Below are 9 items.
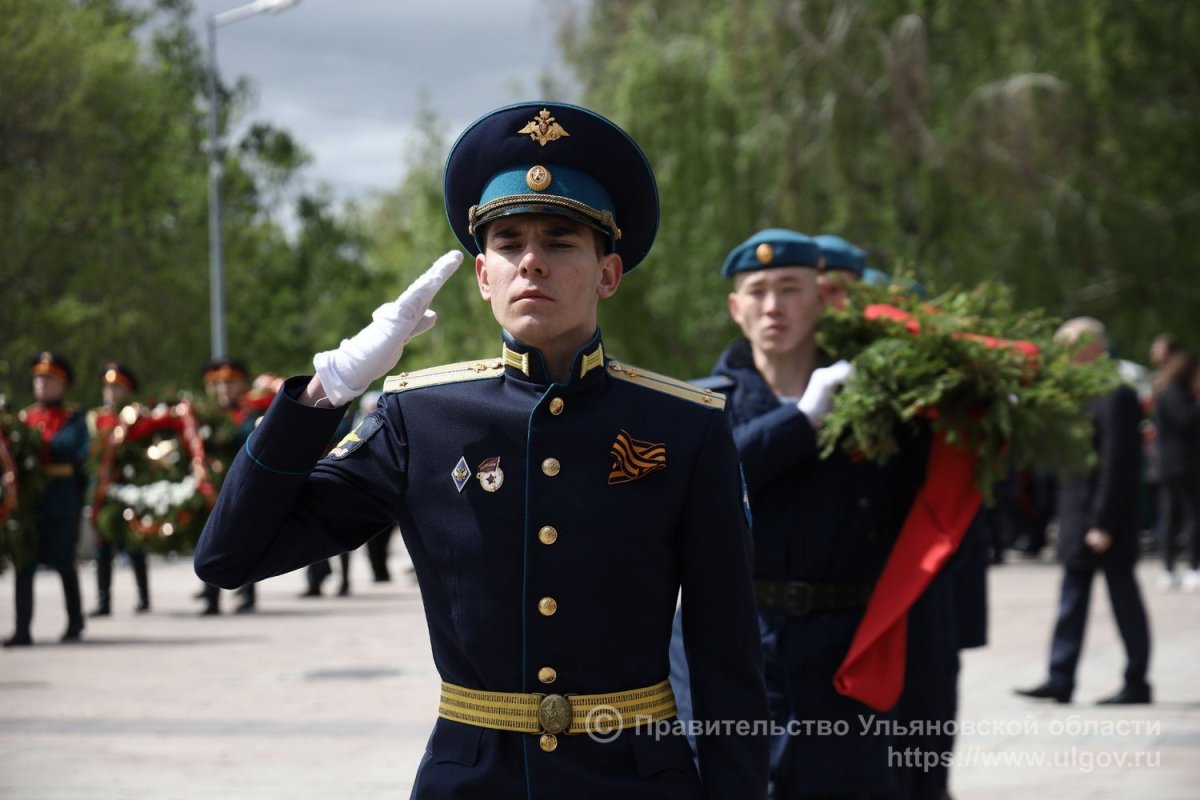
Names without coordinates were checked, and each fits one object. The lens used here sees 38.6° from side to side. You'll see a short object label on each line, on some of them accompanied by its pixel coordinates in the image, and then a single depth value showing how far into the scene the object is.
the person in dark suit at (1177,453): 16.55
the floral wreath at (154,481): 14.83
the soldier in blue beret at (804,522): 5.23
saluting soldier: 2.93
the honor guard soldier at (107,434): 15.69
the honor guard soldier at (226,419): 15.48
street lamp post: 25.56
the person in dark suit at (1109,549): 9.55
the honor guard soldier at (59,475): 13.54
